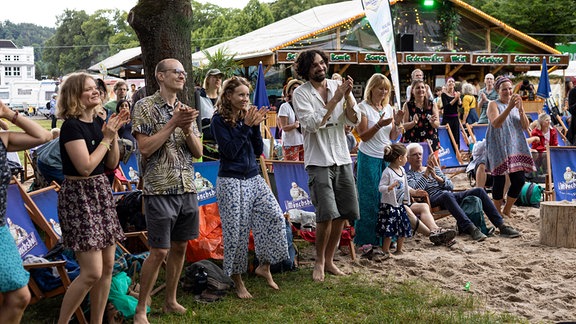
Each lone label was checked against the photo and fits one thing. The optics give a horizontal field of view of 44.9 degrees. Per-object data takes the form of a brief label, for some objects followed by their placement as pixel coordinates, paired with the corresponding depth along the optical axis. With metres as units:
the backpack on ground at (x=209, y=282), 5.32
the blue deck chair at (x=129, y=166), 9.09
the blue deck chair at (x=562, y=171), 8.62
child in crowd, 6.75
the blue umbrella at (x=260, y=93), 11.81
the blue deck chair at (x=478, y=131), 12.34
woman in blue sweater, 5.30
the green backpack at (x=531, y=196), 9.48
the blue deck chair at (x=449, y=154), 11.45
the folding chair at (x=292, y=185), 7.25
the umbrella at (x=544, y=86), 15.52
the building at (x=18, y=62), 103.19
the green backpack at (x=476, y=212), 7.72
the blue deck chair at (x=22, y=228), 5.18
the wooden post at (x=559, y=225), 7.14
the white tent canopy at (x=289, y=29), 22.64
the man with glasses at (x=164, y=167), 4.60
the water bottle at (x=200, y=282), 5.38
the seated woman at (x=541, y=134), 11.35
